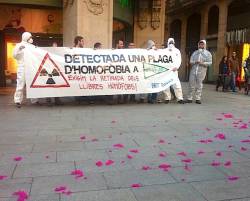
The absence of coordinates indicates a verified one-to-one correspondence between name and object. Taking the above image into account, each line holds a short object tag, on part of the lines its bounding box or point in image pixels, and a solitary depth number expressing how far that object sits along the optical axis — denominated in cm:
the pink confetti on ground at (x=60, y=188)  247
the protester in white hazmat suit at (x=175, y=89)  675
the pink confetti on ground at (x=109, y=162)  304
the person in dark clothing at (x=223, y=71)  1085
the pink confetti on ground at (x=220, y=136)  406
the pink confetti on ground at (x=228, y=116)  544
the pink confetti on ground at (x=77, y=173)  274
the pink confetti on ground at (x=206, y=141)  385
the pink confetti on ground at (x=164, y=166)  297
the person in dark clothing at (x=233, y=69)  1075
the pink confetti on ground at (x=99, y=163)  301
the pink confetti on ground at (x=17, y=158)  312
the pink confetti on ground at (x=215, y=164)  307
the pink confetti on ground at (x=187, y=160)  316
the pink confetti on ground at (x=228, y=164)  307
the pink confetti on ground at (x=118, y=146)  358
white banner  598
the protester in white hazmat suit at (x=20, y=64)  592
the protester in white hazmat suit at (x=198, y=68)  693
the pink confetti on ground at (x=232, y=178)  274
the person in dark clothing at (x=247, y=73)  976
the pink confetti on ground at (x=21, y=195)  233
